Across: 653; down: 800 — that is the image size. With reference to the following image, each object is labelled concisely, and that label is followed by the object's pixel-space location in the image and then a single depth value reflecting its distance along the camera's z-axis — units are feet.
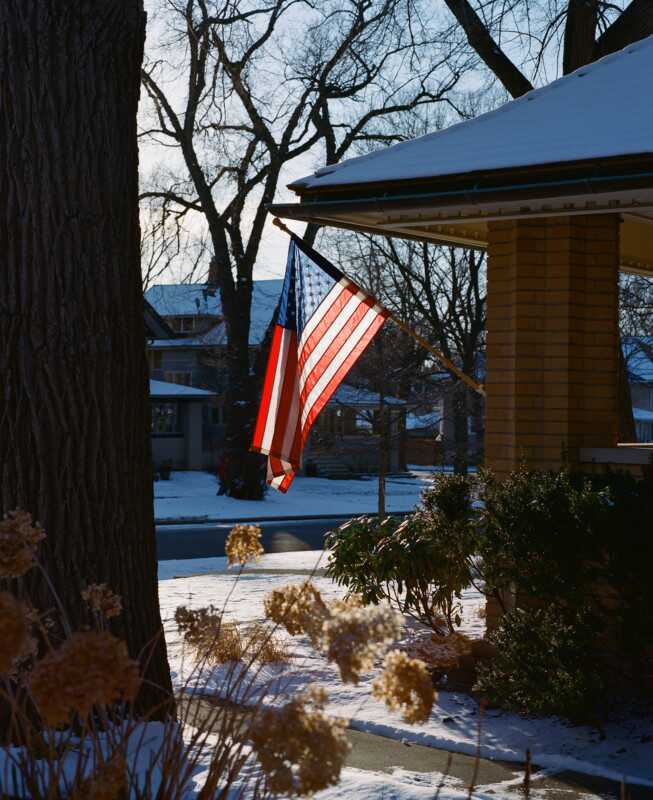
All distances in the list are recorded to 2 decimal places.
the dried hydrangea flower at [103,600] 11.98
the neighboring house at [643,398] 216.74
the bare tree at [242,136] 103.04
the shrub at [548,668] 23.04
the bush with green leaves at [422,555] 29.43
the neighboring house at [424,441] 126.00
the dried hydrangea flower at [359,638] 8.86
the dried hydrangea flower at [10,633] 8.49
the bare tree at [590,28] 58.95
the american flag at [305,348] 28.43
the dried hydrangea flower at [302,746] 8.79
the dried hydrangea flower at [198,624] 11.96
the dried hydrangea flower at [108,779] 10.49
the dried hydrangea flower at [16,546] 10.98
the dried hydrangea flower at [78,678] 8.25
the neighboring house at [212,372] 157.07
